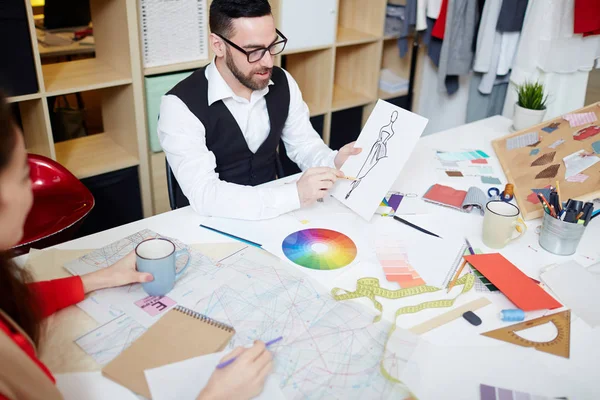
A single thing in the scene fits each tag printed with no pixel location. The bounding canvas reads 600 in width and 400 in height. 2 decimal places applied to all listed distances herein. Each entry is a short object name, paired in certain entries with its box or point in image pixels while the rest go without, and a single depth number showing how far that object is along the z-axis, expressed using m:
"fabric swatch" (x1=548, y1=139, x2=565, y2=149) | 1.81
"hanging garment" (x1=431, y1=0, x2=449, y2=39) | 2.93
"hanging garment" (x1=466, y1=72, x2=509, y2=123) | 3.06
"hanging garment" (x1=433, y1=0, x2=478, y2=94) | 2.86
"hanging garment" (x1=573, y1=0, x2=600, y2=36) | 2.54
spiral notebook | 0.96
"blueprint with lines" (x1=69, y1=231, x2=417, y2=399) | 0.97
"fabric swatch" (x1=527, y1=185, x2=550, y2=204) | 1.59
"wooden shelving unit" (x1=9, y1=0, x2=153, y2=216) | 2.27
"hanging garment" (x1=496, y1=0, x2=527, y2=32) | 2.75
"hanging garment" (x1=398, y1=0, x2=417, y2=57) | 3.06
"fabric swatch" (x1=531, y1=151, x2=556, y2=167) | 1.74
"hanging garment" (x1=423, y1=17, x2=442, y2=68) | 3.09
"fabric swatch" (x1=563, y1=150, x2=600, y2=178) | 1.66
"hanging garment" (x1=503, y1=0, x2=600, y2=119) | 2.66
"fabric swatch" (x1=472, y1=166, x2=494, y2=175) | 1.83
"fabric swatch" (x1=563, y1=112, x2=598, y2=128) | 1.90
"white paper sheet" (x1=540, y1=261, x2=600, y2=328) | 1.18
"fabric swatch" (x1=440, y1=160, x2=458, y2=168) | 1.88
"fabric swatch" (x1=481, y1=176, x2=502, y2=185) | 1.76
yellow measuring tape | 1.15
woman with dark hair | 0.79
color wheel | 1.31
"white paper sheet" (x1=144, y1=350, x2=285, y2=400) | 0.93
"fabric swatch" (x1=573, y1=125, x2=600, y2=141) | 1.82
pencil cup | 1.36
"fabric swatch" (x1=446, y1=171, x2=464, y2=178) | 1.81
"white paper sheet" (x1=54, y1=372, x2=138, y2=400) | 0.93
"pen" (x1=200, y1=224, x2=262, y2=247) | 1.37
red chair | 1.92
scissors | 1.62
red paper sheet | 1.20
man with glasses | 1.51
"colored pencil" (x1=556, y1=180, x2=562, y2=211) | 1.41
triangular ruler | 1.07
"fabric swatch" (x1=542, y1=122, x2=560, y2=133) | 1.91
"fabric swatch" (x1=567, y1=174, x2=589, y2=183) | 1.61
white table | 0.98
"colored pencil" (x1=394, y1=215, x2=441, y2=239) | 1.47
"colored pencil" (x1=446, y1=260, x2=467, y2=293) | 1.24
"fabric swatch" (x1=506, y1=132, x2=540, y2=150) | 1.89
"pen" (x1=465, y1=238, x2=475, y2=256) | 1.38
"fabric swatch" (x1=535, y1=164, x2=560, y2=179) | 1.68
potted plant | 2.09
